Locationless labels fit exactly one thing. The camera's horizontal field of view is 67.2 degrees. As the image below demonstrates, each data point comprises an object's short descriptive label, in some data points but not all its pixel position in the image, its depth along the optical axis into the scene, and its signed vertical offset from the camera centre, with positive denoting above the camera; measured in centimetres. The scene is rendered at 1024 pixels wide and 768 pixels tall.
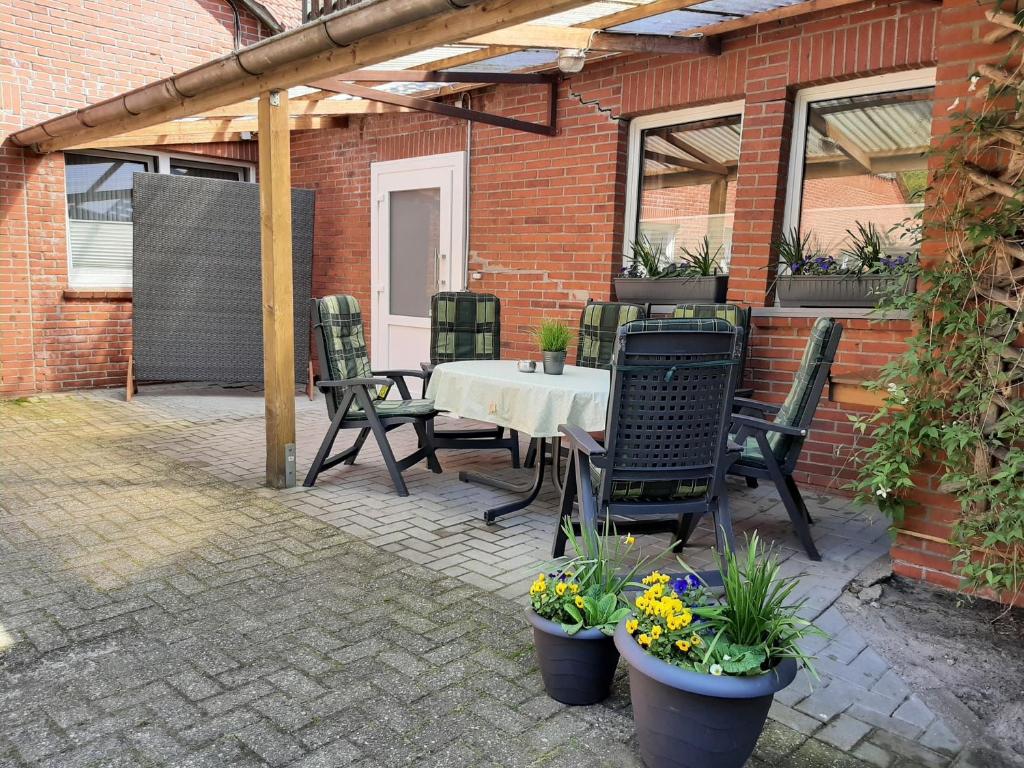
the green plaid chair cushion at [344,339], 441 -38
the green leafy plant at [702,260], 524 +17
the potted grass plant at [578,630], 214 -96
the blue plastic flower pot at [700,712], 177 -99
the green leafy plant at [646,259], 547 +18
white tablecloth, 352 -56
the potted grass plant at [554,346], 405 -35
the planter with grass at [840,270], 437 +12
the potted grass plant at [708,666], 179 -90
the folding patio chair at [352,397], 429 -71
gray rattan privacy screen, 712 -9
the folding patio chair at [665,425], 261 -49
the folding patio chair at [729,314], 459 -17
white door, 683 +26
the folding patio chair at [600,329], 511 -32
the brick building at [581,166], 434 +83
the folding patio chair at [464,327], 536 -34
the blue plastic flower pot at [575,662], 214 -106
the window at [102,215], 755 +49
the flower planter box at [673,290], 514 -4
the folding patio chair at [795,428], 338 -60
